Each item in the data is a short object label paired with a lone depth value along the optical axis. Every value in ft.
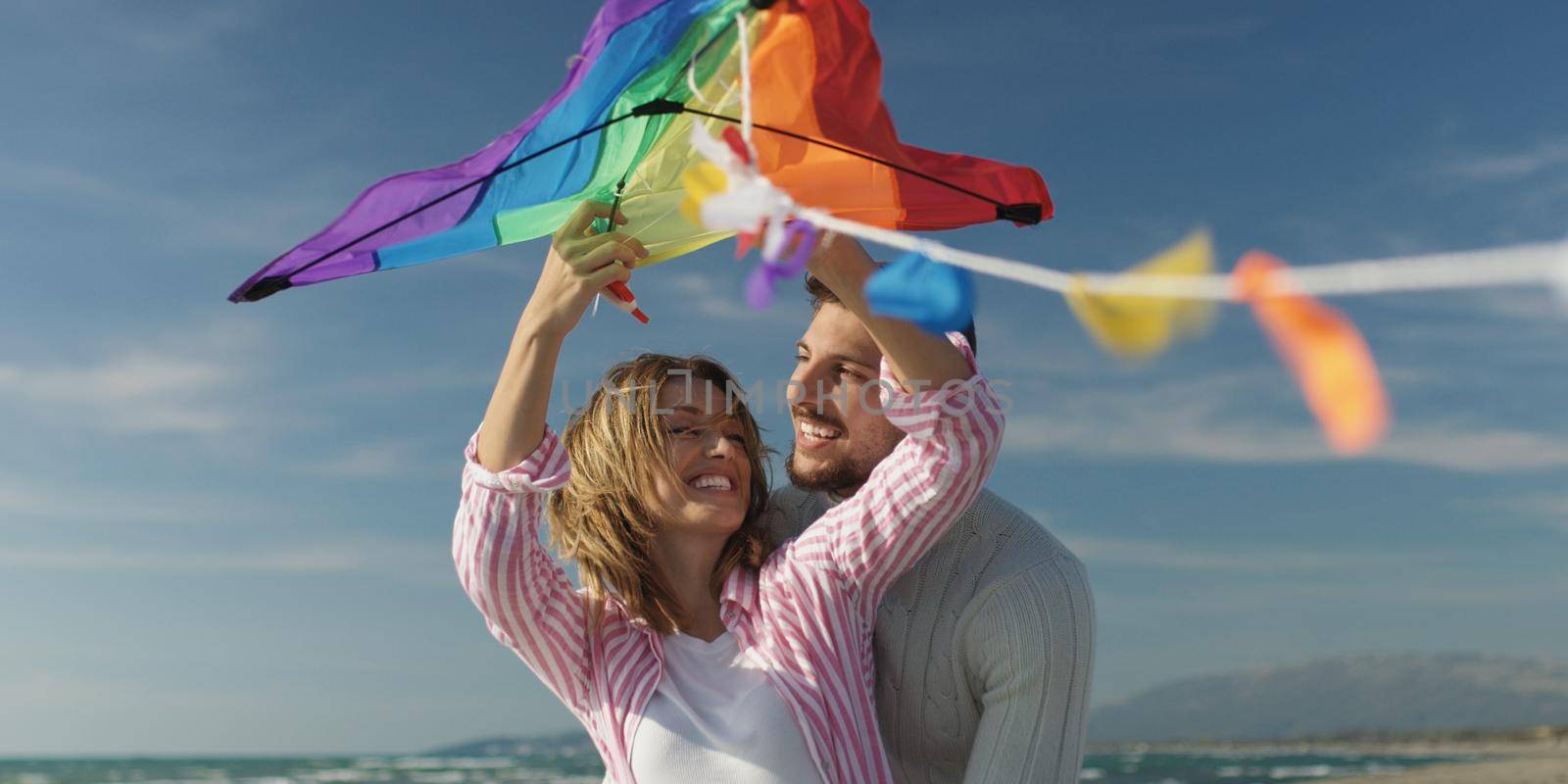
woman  6.84
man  8.14
